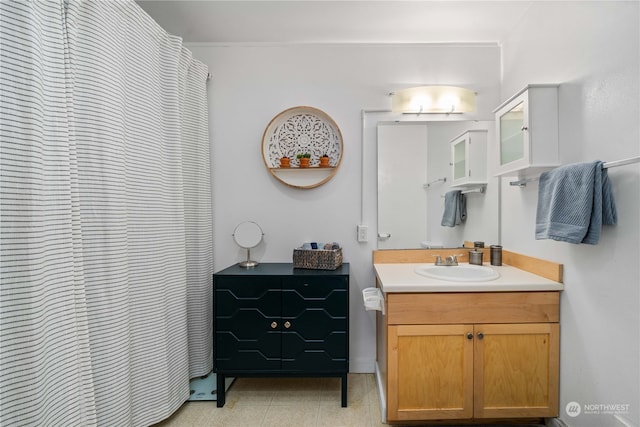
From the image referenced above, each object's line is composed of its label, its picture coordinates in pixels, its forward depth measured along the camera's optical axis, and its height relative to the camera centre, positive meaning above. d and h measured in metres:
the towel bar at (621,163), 1.09 +0.16
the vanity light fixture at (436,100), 2.28 +0.79
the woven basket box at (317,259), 2.06 -0.36
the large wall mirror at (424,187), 2.26 +0.14
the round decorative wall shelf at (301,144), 2.34 +0.48
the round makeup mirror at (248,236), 2.22 -0.21
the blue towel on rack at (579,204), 1.29 +0.00
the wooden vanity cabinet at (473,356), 1.64 -0.81
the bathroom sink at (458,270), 1.98 -0.43
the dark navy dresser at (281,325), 1.90 -0.74
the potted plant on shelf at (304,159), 2.29 +0.35
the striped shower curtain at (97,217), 1.02 -0.04
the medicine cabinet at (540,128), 1.61 +0.41
